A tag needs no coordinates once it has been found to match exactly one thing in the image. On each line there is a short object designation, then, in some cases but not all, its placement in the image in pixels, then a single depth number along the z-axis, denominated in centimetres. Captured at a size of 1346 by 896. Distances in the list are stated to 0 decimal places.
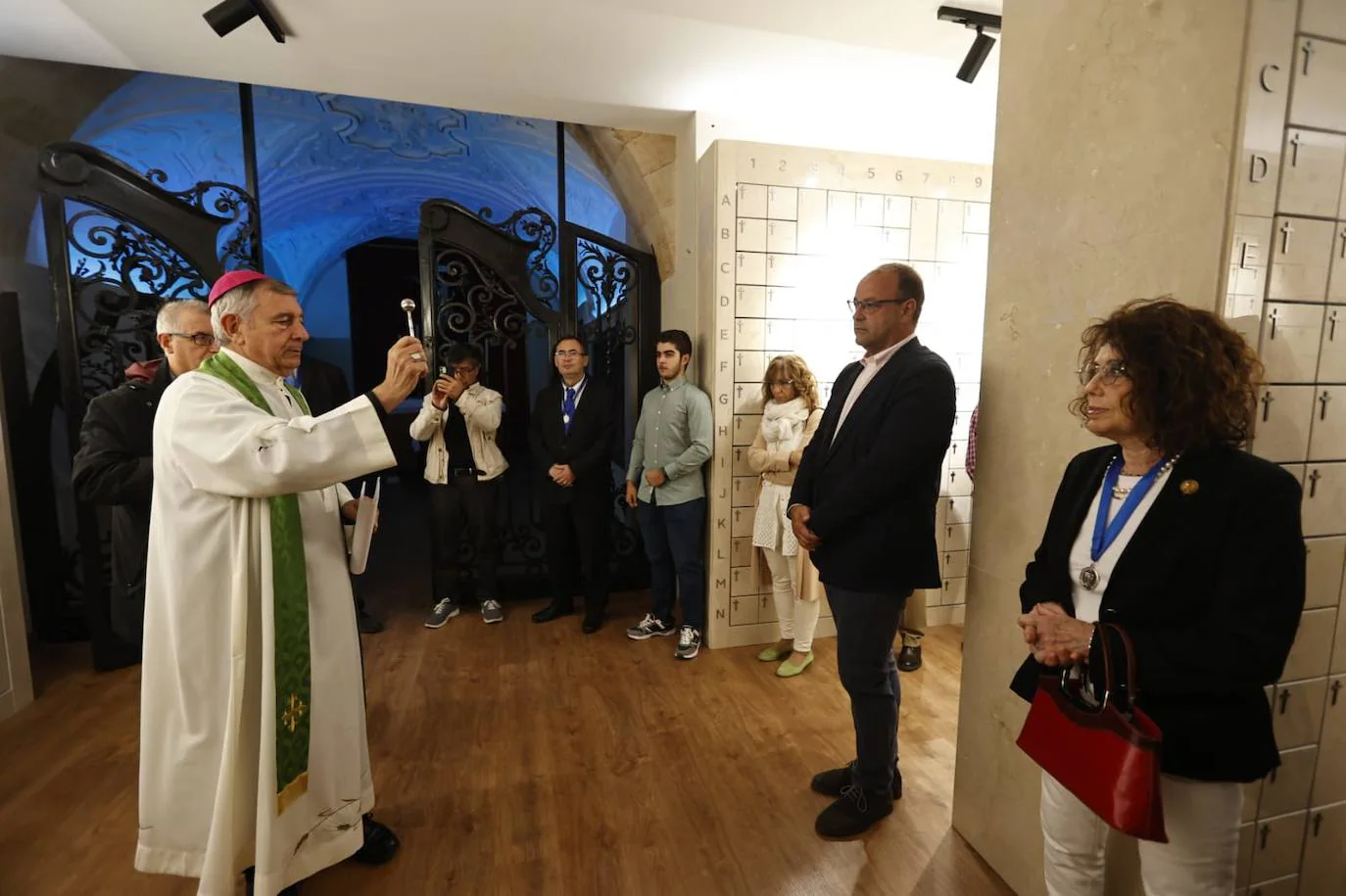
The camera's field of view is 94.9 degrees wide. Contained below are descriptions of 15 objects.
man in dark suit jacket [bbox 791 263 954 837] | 176
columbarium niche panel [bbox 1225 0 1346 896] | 116
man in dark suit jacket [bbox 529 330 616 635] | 351
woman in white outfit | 297
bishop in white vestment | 147
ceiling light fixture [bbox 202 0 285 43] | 252
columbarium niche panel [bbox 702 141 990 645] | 311
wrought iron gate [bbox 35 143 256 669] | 293
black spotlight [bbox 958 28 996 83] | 278
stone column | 121
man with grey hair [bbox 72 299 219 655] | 230
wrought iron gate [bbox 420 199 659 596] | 362
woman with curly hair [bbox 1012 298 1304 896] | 99
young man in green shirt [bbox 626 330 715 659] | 314
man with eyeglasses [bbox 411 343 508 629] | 354
